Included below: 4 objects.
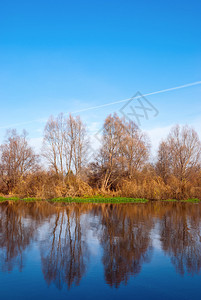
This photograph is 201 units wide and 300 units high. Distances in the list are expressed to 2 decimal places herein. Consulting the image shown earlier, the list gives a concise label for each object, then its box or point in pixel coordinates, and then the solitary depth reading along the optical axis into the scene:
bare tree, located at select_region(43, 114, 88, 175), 31.34
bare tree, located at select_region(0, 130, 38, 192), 36.41
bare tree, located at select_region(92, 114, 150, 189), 32.31
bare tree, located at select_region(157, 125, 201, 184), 41.12
